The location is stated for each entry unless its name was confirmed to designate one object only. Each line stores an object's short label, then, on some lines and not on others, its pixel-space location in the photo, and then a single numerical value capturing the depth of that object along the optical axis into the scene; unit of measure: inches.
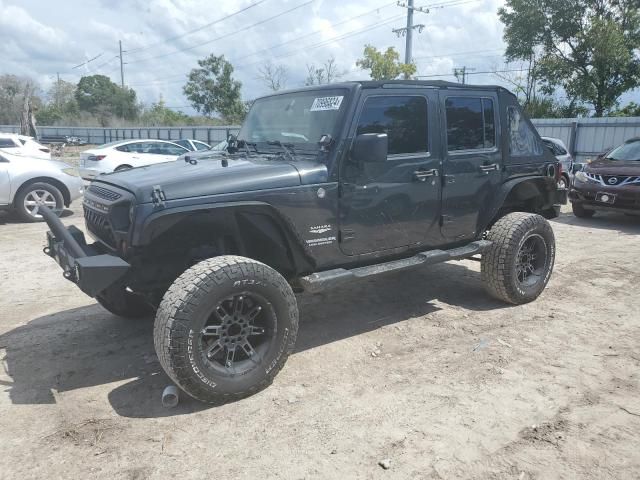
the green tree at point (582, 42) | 868.6
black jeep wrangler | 126.4
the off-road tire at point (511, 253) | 189.9
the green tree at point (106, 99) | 2588.6
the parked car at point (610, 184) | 367.6
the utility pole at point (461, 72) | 1783.8
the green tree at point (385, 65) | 1318.9
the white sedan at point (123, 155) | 526.6
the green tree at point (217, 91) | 1727.4
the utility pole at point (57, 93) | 2989.7
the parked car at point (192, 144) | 666.3
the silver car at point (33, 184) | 364.2
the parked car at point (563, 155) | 511.5
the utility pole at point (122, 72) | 2716.0
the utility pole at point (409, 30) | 1375.4
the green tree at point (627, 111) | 945.1
